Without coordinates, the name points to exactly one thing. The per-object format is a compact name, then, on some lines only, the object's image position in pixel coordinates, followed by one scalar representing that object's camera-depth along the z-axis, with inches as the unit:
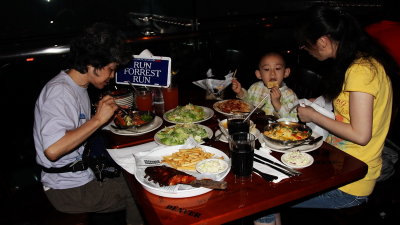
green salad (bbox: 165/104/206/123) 94.0
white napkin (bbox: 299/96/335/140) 78.0
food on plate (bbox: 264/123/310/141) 75.0
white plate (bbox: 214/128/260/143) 79.9
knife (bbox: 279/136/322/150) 73.2
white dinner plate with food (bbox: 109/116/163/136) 86.7
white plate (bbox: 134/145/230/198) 55.4
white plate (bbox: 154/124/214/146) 78.8
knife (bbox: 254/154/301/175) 62.9
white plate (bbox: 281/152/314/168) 64.8
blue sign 107.0
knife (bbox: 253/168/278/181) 60.3
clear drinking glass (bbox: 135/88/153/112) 101.5
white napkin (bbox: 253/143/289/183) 61.5
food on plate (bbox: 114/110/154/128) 88.3
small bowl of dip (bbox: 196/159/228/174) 60.8
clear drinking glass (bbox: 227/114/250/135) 74.8
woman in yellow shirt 71.7
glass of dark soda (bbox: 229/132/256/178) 61.2
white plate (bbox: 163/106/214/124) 95.4
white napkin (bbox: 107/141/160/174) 68.6
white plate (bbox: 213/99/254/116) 97.9
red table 51.6
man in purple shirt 74.2
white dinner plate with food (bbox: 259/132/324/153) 72.1
